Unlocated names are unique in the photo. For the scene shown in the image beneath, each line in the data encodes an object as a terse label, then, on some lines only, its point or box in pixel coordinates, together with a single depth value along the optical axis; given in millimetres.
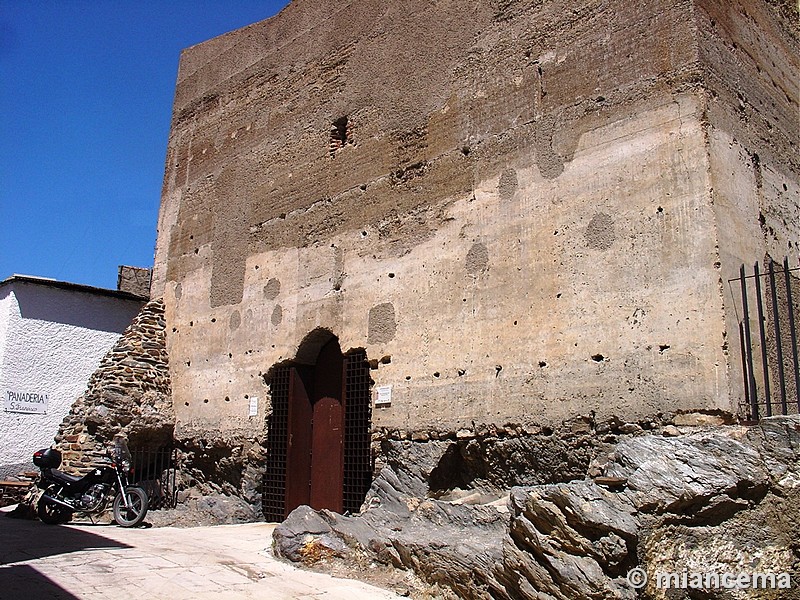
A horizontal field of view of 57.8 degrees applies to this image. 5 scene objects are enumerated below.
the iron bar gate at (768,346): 5609
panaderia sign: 11656
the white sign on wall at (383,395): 7977
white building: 11695
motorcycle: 8305
